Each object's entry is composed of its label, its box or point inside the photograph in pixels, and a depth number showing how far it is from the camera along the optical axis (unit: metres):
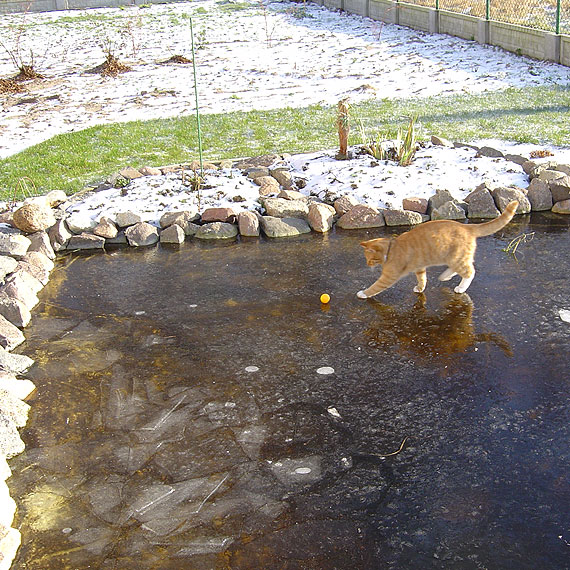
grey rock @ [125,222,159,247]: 8.30
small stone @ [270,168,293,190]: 9.43
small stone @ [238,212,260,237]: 8.39
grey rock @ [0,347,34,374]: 5.58
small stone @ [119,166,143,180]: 9.69
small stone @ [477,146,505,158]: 9.84
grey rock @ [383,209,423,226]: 8.45
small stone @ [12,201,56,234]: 8.23
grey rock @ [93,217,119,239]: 8.38
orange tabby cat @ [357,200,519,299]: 6.18
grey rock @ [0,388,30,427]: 4.91
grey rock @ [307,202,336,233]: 8.38
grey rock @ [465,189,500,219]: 8.47
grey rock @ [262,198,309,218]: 8.58
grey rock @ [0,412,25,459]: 4.62
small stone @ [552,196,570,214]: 8.48
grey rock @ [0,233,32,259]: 7.72
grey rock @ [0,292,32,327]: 6.36
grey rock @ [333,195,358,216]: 8.59
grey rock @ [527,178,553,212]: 8.59
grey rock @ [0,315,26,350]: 5.96
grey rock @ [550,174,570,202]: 8.53
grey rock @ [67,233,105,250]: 8.30
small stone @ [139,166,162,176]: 9.83
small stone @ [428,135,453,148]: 10.20
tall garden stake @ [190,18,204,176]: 9.60
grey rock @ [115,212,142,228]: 8.56
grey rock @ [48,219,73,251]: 8.27
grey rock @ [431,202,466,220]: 8.46
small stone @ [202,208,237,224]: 8.54
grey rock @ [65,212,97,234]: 8.51
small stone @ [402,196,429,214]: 8.59
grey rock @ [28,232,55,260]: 7.96
